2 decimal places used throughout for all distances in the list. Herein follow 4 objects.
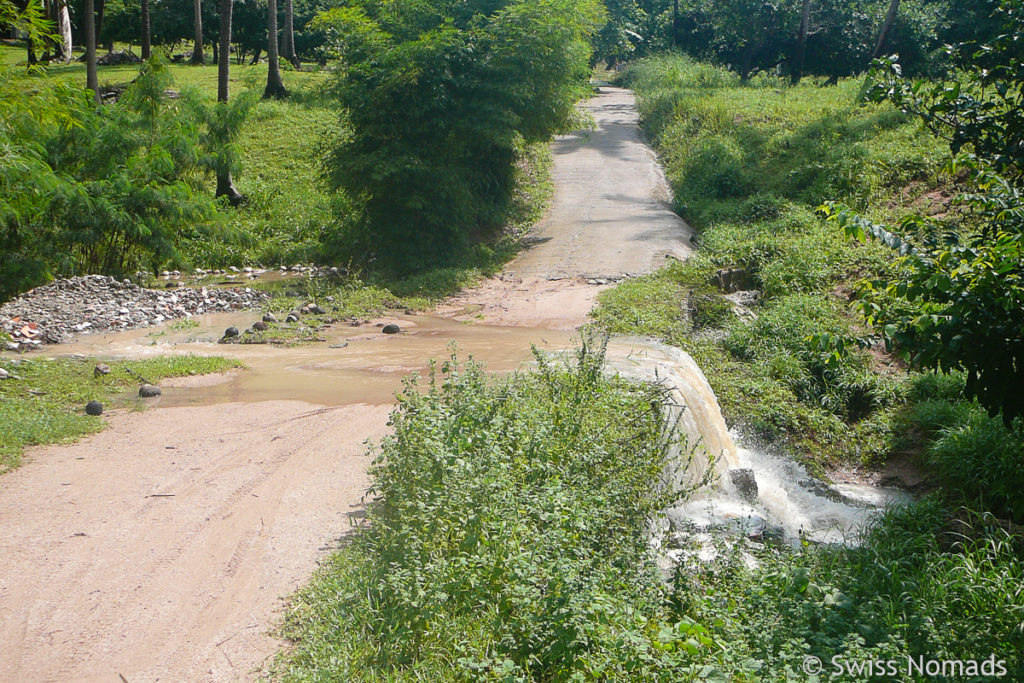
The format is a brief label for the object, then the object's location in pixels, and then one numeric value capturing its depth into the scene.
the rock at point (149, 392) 8.80
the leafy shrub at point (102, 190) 12.94
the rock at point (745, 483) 8.00
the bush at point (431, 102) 15.52
